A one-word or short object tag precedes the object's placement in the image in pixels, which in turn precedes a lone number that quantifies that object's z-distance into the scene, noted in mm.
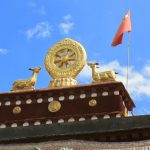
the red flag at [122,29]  28891
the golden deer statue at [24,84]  28391
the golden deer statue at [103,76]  27077
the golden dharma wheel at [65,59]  28406
